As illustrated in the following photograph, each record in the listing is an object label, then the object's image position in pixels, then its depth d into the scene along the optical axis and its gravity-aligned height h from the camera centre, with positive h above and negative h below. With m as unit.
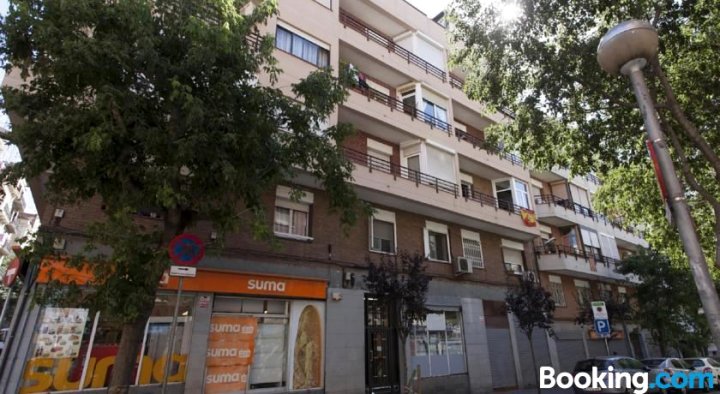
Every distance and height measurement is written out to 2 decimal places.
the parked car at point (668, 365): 15.43 -0.38
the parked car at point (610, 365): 13.13 -0.29
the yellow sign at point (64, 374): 8.55 -0.32
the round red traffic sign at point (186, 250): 6.11 +1.48
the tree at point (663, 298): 21.89 +2.80
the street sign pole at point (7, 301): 9.46 +1.23
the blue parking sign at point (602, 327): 11.09 +0.70
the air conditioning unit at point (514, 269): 19.80 +3.91
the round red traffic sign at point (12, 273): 9.36 +1.82
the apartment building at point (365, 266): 10.07 +2.98
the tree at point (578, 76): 10.96 +7.48
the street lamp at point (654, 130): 3.87 +2.20
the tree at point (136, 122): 6.40 +3.57
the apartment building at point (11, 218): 43.88 +15.57
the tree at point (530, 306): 15.54 +1.76
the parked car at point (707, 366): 17.20 -0.43
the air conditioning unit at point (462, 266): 16.69 +3.35
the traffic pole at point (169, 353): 5.44 +0.05
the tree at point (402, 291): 12.70 +1.86
